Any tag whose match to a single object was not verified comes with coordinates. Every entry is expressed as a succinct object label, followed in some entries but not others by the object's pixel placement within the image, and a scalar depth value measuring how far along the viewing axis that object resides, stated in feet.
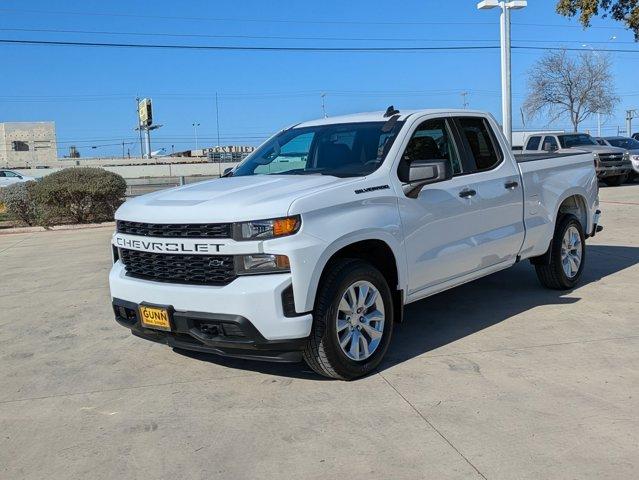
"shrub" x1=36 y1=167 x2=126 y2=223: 54.13
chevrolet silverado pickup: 13.85
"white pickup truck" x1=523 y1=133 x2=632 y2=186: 70.79
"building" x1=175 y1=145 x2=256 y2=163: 219.20
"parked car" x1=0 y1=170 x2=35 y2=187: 111.28
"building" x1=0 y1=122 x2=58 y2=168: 269.44
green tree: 64.28
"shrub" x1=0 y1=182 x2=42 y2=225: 55.31
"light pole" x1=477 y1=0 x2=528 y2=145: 66.69
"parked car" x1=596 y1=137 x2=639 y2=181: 75.00
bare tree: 150.61
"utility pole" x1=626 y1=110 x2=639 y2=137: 199.92
